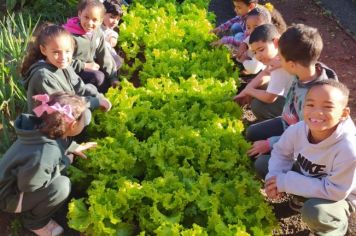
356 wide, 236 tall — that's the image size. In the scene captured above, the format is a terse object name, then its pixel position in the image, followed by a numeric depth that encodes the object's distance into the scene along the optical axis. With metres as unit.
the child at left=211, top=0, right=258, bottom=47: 5.13
